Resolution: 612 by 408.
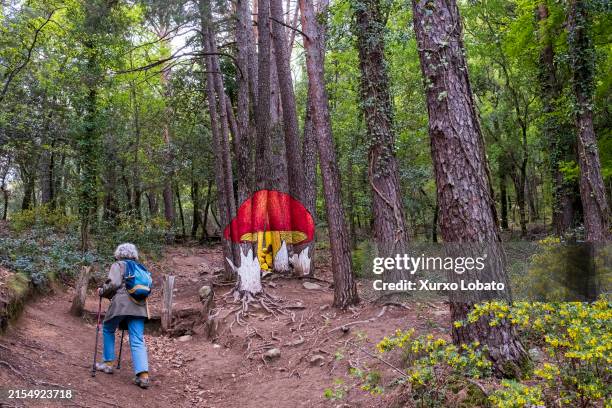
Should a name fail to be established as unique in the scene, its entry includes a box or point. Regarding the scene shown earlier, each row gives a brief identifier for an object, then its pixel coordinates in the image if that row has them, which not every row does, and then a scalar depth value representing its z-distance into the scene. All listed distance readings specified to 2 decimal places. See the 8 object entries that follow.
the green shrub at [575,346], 3.11
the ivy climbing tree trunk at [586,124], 9.86
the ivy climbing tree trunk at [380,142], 7.71
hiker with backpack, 5.95
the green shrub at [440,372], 3.80
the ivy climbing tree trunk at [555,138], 13.52
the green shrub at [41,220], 14.98
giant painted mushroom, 11.49
